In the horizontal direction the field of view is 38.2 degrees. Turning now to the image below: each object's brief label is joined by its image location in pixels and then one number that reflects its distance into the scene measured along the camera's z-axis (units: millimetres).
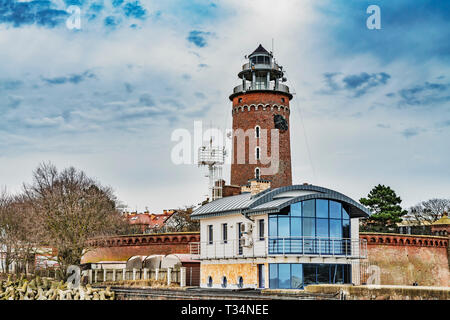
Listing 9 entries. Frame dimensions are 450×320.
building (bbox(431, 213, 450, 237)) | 58616
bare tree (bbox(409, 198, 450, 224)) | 95188
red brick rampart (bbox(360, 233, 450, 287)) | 53188
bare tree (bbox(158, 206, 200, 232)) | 71175
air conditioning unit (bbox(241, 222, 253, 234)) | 34562
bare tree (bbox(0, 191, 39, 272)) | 47469
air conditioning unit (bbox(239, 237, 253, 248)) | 34250
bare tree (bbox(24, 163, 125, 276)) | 46344
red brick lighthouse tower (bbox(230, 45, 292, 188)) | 60594
